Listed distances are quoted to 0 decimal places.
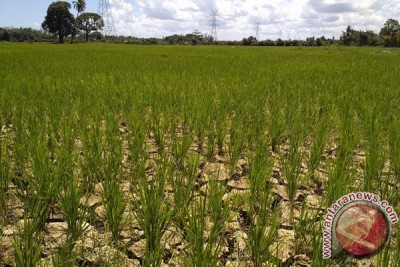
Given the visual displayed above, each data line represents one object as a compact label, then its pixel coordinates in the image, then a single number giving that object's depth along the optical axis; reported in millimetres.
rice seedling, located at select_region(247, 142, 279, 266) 1330
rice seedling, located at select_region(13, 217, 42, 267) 1131
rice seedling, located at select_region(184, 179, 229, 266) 1174
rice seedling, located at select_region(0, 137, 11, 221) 1725
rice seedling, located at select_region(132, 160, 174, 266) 1397
